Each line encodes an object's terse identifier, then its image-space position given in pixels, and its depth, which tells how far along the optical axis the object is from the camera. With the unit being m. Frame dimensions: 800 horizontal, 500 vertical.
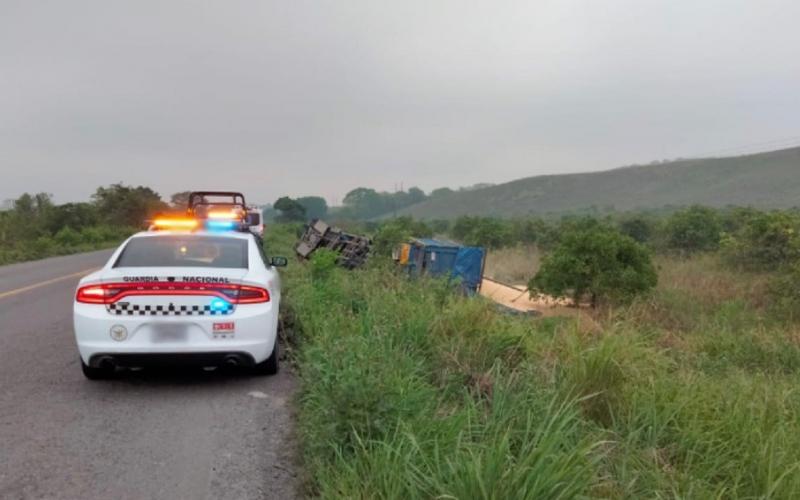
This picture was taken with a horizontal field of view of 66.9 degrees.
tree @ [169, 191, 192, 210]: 56.87
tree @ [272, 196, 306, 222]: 76.62
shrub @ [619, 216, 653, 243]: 32.25
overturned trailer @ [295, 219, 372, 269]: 19.07
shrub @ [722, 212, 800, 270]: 17.83
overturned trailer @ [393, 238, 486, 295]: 16.66
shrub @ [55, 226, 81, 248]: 31.17
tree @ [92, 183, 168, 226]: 46.56
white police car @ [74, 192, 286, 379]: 5.38
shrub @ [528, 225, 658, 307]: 15.38
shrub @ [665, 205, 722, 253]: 26.38
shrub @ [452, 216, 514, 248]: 37.75
